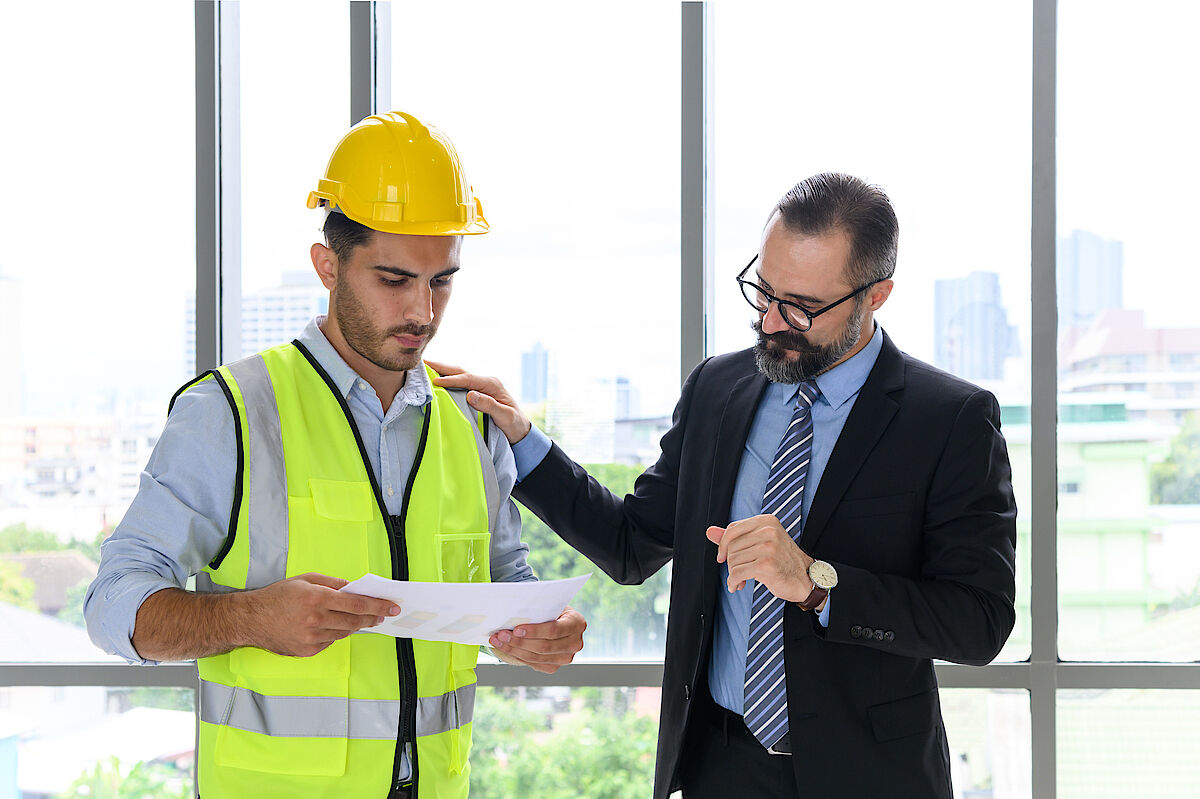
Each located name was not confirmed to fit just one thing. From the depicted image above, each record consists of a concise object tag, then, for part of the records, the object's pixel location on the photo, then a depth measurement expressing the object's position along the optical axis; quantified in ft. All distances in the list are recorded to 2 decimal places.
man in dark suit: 5.26
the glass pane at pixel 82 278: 8.43
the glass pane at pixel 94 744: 8.40
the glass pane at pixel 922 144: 8.13
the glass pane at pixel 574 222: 8.36
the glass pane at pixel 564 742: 8.34
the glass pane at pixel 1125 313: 8.10
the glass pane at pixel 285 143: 8.31
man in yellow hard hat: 4.54
